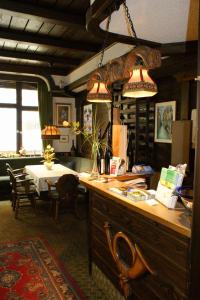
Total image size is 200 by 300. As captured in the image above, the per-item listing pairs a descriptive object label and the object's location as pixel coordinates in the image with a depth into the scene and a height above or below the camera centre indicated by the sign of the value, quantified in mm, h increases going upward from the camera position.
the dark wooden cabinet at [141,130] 3656 +27
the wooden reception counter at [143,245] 1469 -788
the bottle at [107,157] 3061 -323
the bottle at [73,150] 6777 -497
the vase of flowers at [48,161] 5107 -599
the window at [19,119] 6500 +322
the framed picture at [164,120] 3305 +162
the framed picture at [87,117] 6027 +348
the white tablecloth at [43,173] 4430 -779
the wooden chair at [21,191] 4617 -1100
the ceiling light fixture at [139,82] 1869 +371
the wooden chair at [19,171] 5341 -882
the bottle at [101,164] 3021 -393
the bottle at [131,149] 3725 -252
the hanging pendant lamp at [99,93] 2508 +385
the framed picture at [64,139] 6957 -207
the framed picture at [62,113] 6875 +498
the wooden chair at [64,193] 4117 -1036
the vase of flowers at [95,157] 2838 -284
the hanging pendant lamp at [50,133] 5082 -34
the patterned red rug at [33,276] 2420 -1532
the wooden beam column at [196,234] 1271 -515
